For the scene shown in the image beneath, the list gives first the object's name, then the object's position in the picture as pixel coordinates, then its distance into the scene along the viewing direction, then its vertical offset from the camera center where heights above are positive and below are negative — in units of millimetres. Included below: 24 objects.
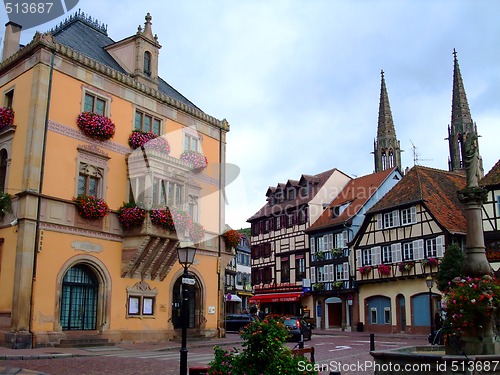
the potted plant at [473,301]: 11594 +174
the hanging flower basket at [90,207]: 23094 +3997
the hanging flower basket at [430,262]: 38191 +3115
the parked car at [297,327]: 27383 -846
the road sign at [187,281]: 14149 +686
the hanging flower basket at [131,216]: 24703 +3847
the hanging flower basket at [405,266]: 40156 +2947
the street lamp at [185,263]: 13417 +1094
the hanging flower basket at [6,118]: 23266 +7458
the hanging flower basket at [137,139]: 26031 +7463
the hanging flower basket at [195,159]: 28266 +7186
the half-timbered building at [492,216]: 34875 +5553
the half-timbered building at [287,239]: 52016 +6517
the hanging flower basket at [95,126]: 23797 +7409
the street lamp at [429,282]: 30750 +1438
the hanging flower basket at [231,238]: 30656 +3692
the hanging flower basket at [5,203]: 21906 +3858
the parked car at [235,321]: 39066 -786
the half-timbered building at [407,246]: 39125 +4434
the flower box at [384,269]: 41875 +2860
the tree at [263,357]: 9031 -741
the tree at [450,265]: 33531 +2559
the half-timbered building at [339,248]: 46656 +5027
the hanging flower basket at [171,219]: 24906 +3842
